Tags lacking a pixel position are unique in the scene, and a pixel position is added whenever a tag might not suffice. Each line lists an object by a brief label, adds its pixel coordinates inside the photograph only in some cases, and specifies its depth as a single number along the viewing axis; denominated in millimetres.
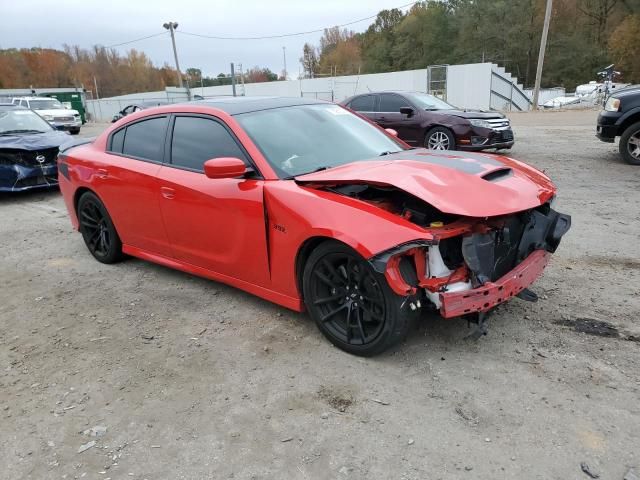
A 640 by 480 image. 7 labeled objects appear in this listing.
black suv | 8609
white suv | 23555
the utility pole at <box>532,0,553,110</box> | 25625
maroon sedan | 10016
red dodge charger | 2877
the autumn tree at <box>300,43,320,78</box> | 88688
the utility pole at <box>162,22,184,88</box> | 47469
